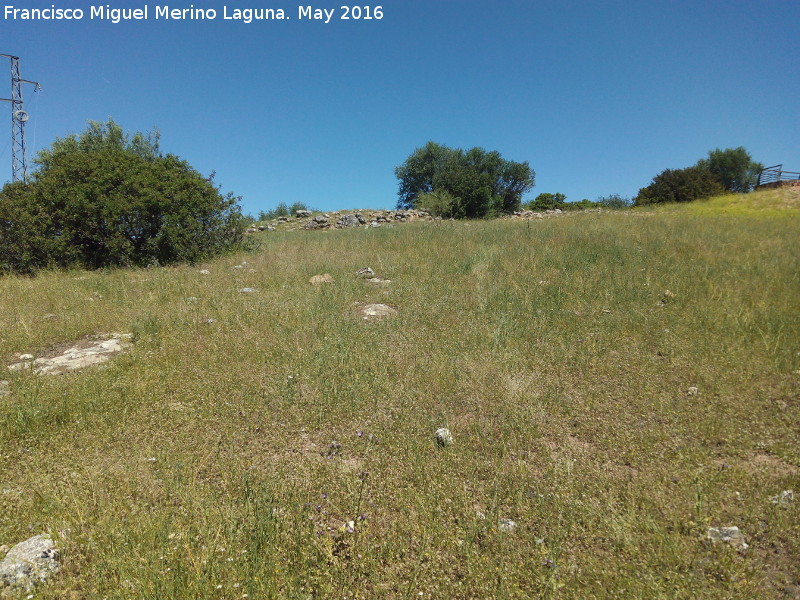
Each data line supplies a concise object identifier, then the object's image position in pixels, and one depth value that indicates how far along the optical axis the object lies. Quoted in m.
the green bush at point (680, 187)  26.27
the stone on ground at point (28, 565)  2.07
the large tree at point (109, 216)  10.62
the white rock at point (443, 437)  3.39
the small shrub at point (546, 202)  39.81
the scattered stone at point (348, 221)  24.22
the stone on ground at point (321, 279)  8.59
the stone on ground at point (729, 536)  2.38
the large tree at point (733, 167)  42.72
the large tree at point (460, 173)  36.47
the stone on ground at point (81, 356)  4.75
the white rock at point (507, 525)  2.54
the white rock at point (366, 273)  9.04
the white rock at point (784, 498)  2.67
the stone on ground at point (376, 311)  6.52
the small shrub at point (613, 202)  33.99
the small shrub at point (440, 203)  27.73
